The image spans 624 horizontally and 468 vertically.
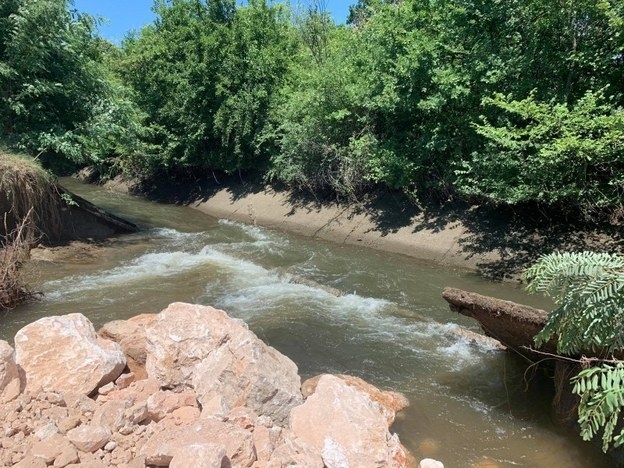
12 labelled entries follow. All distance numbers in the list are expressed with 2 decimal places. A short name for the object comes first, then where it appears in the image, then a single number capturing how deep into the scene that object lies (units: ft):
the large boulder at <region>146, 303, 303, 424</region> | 14.61
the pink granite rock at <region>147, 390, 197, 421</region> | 13.85
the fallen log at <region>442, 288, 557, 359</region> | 16.63
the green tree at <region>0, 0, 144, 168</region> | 37.70
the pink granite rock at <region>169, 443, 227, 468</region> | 10.96
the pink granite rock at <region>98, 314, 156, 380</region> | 17.42
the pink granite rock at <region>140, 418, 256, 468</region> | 11.71
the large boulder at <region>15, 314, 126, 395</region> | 14.62
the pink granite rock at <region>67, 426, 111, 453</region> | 12.05
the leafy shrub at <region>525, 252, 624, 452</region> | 9.23
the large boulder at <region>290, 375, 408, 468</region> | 13.16
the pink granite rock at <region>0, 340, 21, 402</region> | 13.73
